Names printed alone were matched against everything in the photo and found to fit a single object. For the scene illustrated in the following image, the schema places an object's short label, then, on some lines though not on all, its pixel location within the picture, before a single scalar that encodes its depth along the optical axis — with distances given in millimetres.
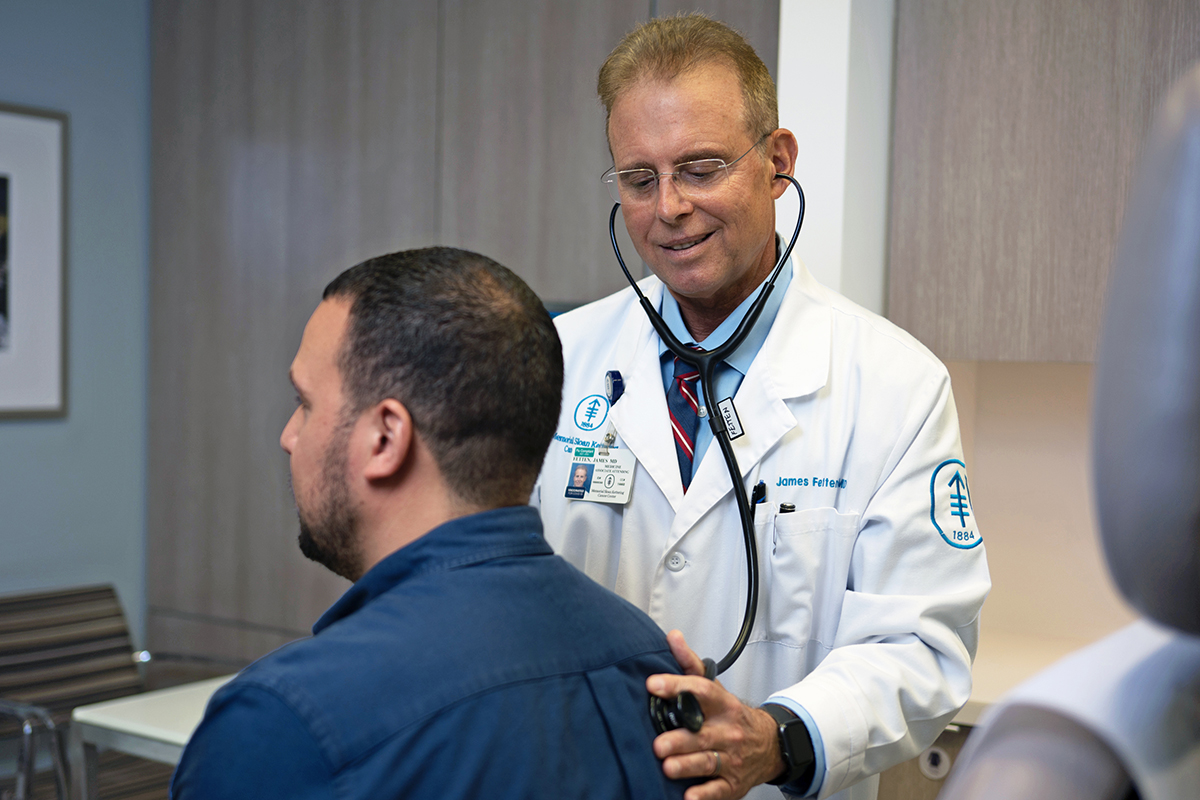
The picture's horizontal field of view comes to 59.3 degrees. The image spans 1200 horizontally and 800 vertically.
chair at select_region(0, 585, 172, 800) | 2609
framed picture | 3105
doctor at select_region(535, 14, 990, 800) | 1213
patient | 699
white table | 1926
